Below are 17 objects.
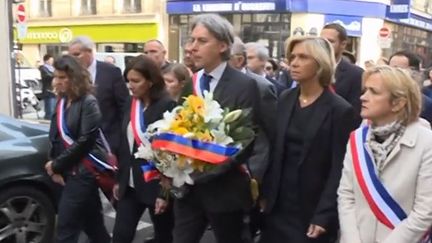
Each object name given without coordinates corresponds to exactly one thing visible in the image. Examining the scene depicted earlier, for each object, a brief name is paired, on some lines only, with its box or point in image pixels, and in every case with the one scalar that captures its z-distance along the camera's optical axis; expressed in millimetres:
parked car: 4719
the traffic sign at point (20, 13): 16008
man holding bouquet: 3389
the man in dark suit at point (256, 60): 6806
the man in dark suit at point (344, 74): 4840
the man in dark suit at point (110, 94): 5586
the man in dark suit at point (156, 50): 6488
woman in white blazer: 2682
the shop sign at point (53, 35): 33438
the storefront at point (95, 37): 30594
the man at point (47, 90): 13984
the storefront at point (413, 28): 28888
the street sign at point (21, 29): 16172
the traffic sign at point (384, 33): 18681
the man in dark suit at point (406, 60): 5789
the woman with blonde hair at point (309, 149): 3146
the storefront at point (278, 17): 26625
